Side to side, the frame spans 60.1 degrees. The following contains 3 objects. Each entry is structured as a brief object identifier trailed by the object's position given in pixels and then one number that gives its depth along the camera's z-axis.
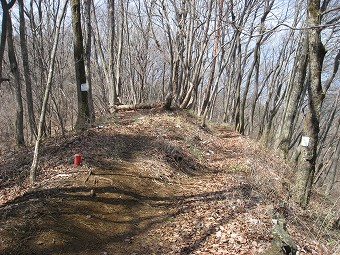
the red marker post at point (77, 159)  5.77
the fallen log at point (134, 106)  12.82
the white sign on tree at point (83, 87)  8.66
